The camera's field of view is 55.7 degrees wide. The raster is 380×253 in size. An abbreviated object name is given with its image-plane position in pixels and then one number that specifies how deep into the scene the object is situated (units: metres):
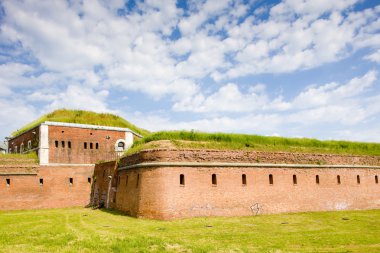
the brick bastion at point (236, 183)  17.69
